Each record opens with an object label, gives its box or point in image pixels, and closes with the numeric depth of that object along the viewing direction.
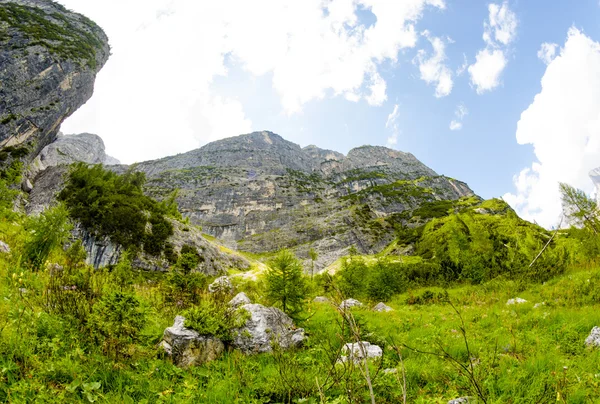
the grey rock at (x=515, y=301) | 9.98
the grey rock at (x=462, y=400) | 3.60
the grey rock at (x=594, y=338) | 6.04
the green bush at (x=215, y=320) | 5.79
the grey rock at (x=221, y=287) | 10.08
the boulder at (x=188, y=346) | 5.36
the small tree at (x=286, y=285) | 8.85
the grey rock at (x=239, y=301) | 7.09
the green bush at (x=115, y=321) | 4.96
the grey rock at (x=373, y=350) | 6.02
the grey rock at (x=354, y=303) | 13.18
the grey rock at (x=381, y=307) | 12.19
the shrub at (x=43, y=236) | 9.62
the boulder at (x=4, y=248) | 9.59
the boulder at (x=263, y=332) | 6.11
